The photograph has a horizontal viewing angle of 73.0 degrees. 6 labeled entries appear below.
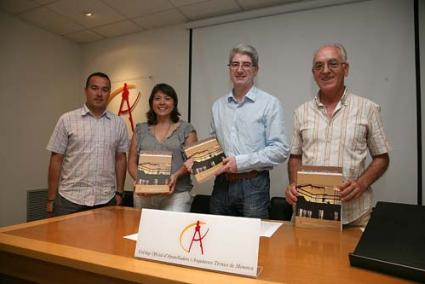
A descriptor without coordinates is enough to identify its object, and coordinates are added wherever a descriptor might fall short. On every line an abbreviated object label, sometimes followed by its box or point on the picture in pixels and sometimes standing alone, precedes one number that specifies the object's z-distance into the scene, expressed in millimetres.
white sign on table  713
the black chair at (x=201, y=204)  2788
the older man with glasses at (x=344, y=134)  1355
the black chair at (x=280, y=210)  2465
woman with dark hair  1765
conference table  701
